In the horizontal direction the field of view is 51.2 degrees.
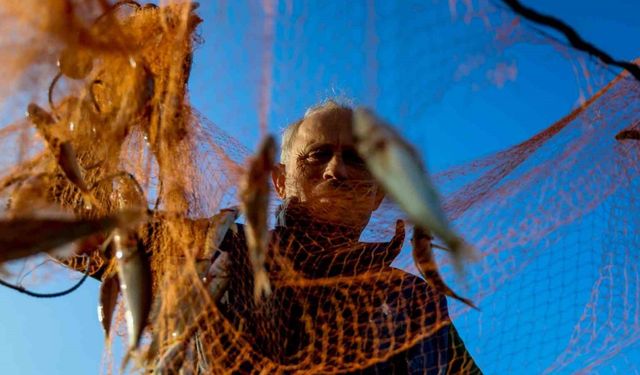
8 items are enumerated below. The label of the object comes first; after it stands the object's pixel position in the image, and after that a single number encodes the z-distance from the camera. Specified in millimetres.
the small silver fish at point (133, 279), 1708
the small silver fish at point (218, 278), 2059
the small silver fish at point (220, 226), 2164
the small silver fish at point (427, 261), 1899
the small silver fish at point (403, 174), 1396
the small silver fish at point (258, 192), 1293
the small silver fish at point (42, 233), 1157
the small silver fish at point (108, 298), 1958
